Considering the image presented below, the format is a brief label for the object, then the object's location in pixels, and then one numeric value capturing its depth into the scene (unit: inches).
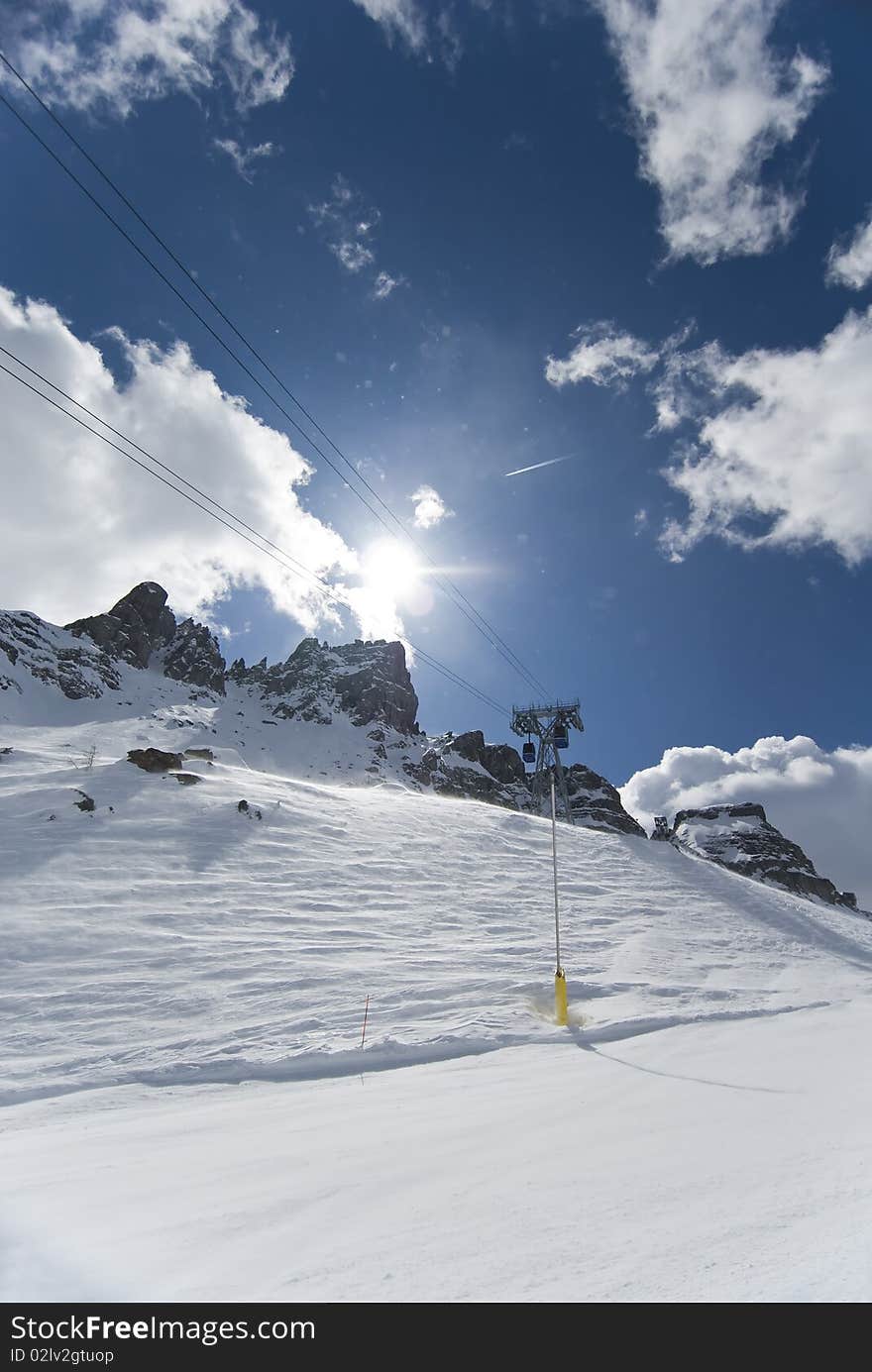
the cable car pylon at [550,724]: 2116.1
